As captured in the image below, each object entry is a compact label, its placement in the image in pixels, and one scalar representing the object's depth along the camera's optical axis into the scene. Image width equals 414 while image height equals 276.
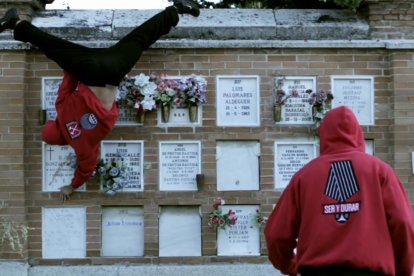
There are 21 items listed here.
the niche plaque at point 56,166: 6.56
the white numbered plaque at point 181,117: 6.62
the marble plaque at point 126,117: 6.59
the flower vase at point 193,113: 6.56
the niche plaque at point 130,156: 6.57
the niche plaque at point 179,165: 6.60
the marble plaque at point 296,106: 6.68
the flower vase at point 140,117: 6.53
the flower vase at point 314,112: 6.60
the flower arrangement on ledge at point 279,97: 6.60
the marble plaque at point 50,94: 6.58
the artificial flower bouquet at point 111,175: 6.46
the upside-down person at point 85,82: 6.05
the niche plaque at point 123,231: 6.56
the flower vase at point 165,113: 6.54
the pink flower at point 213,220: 6.46
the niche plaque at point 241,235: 6.58
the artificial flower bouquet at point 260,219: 6.57
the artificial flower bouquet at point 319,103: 6.57
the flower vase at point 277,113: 6.59
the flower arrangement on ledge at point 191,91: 6.50
